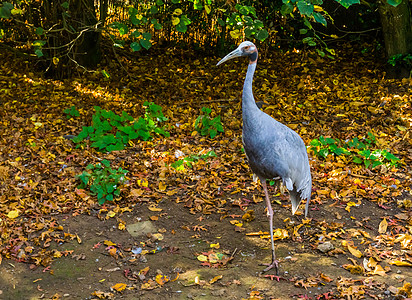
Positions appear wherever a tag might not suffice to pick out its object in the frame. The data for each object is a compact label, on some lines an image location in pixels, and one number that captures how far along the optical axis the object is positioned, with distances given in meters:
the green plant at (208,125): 5.94
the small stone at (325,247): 4.03
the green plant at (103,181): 4.59
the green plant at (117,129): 5.48
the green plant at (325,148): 5.39
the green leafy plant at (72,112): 6.15
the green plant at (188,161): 5.18
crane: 3.75
